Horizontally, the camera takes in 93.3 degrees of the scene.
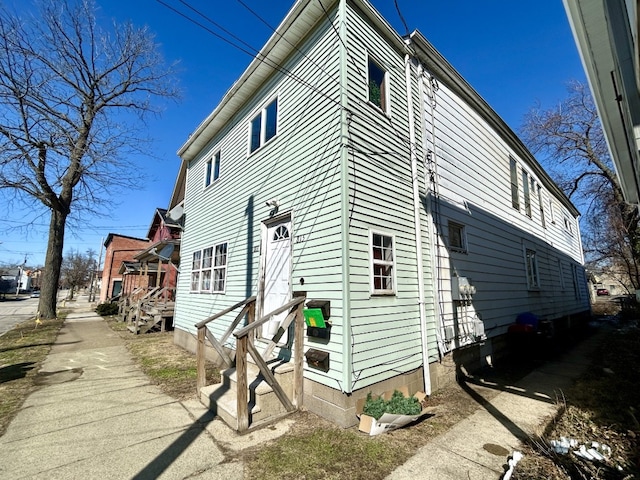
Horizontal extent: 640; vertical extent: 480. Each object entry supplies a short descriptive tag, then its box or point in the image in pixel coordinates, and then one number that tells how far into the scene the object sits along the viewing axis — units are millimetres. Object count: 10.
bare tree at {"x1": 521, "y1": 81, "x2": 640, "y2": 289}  16453
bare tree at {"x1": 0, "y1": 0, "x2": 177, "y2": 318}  11867
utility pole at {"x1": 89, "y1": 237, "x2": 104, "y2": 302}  38162
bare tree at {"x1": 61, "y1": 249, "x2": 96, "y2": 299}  48234
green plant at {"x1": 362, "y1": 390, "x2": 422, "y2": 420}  4055
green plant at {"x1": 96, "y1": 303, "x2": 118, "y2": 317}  21531
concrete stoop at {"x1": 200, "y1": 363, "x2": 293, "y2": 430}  4176
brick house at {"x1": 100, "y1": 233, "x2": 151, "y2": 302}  31844
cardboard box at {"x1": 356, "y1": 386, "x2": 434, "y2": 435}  3859
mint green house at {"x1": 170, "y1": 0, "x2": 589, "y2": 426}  4625
